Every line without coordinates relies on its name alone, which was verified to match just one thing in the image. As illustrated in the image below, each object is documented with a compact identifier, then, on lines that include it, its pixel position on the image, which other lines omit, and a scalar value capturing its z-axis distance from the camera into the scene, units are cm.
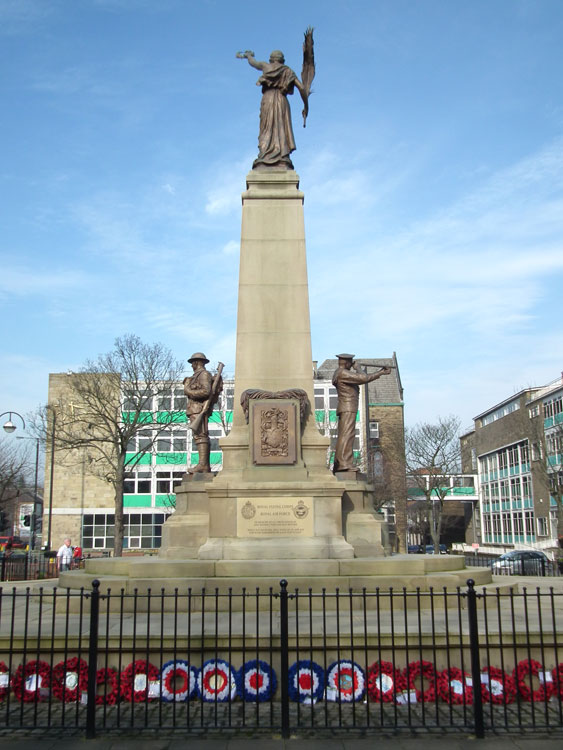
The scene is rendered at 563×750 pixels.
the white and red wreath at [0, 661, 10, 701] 774
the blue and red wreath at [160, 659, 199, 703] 757
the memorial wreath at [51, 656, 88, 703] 770
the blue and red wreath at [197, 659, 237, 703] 761
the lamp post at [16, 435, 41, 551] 2736
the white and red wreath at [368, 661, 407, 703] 762
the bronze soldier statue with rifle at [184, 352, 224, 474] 1628
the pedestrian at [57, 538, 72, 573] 2305
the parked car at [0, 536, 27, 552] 5276
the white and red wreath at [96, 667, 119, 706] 762
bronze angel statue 1571
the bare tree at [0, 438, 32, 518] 4573
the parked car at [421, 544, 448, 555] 6155
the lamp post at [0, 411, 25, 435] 3026
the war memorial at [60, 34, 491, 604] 1184
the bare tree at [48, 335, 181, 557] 3281
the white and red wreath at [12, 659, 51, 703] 775
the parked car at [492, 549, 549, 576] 2606
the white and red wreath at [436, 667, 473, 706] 755
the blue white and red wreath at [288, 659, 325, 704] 759
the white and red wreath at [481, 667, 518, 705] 759
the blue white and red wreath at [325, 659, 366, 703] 763
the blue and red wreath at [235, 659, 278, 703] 766
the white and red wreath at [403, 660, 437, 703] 768
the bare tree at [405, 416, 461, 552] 4809
